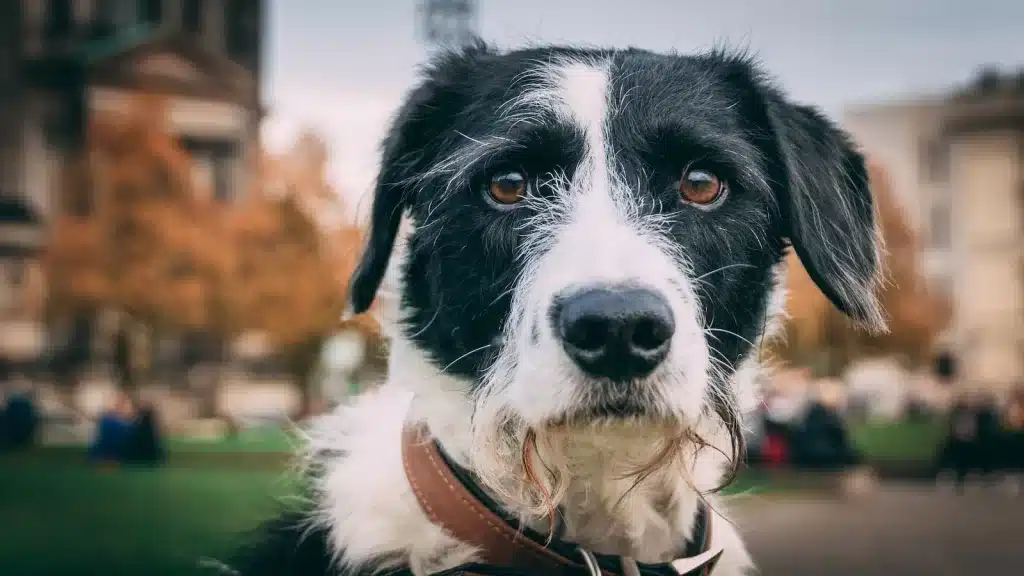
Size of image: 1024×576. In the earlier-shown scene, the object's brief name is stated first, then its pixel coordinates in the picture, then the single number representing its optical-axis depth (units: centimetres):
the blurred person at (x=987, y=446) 1892
